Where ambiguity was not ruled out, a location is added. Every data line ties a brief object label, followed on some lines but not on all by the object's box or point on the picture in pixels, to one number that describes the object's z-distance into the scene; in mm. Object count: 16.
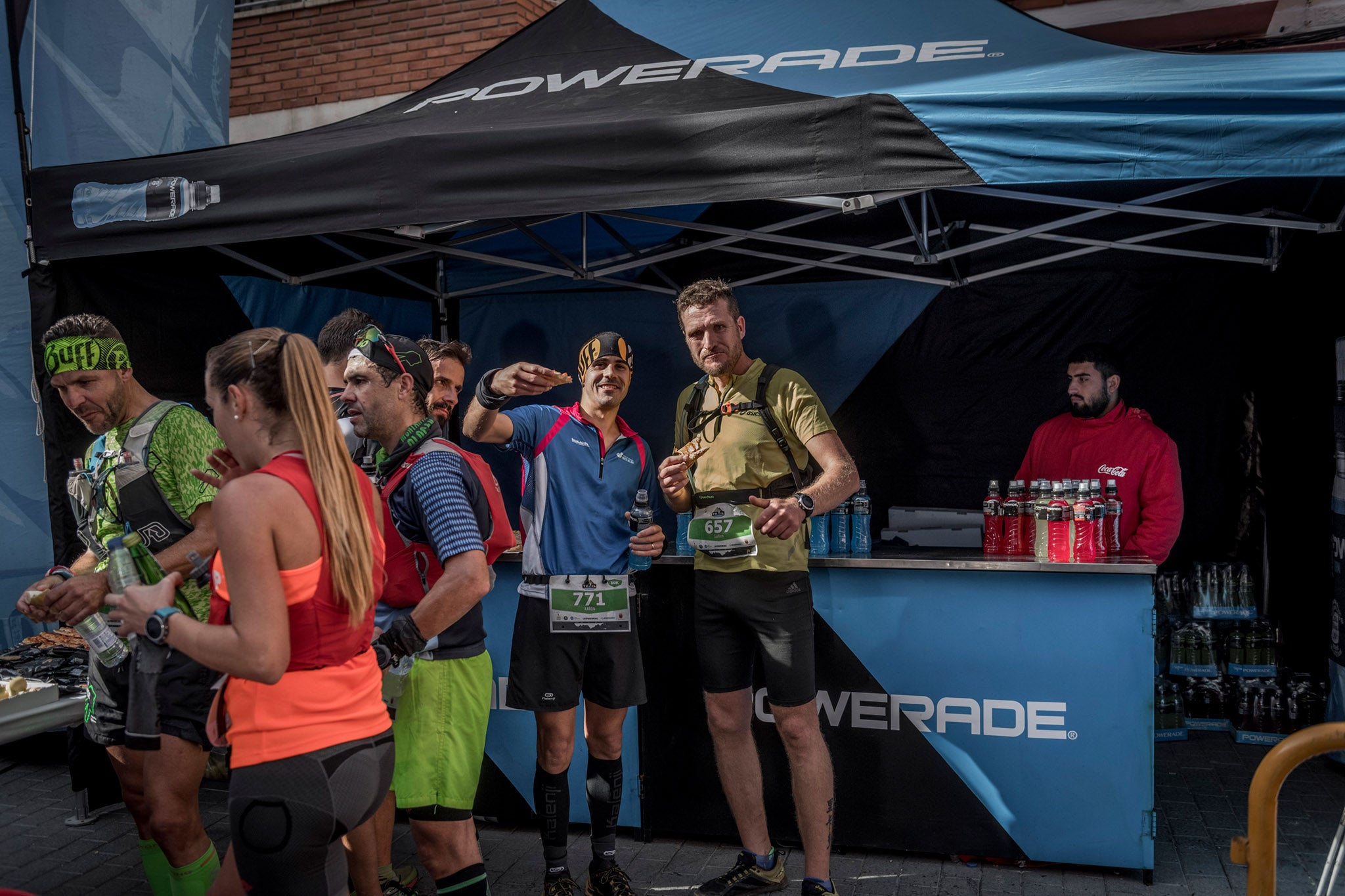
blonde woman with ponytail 1863
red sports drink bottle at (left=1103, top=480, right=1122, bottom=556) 4262
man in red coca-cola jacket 4781
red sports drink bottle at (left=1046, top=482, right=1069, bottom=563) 3830
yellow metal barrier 1934
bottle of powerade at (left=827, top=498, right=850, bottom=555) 4273
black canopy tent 2924
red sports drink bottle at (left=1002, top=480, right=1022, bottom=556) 4297
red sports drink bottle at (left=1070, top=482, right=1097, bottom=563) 3797
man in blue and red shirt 3447
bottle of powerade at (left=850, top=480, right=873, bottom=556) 4293
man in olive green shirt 3414
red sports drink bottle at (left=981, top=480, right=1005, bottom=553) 4422
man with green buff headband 2906
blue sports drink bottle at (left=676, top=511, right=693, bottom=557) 4301
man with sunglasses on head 2602
